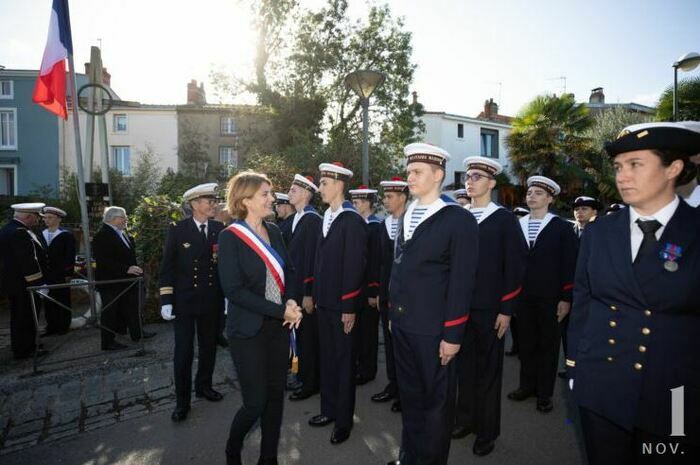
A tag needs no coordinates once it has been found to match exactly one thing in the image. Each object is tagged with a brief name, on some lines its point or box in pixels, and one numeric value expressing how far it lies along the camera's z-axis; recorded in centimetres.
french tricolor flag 739
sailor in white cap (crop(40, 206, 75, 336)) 760
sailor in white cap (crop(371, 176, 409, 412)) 490
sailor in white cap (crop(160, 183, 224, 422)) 432
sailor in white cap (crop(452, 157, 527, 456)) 374
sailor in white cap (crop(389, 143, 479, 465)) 291
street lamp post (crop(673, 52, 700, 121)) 1079
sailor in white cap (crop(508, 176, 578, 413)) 475
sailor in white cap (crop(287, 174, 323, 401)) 490
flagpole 725
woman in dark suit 305
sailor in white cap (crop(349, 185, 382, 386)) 530
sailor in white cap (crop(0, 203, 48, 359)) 639
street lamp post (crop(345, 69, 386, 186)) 802
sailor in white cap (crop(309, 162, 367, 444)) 394
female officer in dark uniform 199
